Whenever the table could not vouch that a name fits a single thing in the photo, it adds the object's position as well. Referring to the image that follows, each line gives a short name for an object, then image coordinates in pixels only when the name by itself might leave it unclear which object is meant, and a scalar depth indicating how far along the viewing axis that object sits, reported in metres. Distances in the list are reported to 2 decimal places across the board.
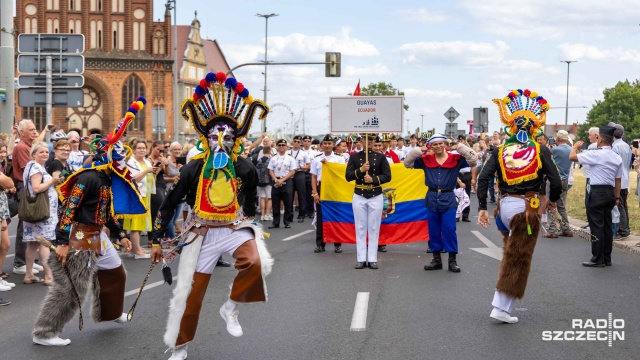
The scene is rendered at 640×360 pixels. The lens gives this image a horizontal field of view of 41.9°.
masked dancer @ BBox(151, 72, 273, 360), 6.70
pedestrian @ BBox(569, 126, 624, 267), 11.69
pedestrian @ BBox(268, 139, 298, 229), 18.58
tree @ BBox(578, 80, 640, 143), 107.19
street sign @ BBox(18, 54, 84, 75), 18.16
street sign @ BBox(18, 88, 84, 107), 18.25
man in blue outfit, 11.47
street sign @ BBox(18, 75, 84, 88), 18.27
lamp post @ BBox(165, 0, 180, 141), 38.94
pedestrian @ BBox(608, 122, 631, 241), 12.23
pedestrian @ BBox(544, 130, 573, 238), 16.42
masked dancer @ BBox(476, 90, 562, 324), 8.12
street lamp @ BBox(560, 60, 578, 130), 99.71
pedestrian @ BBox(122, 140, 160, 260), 12.91
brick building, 66.00
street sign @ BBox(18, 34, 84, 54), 18.00
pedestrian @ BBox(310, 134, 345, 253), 14.02
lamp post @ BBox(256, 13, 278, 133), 57.53
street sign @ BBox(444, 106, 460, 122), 37.19
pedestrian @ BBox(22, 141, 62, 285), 9.83
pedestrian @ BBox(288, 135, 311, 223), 19.58
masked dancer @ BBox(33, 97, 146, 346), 7.38
